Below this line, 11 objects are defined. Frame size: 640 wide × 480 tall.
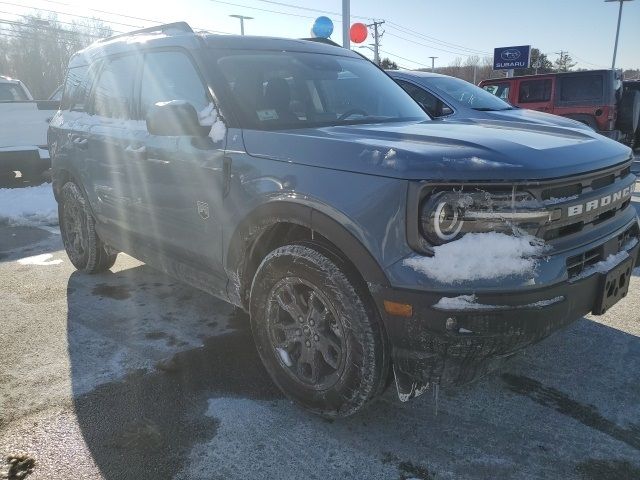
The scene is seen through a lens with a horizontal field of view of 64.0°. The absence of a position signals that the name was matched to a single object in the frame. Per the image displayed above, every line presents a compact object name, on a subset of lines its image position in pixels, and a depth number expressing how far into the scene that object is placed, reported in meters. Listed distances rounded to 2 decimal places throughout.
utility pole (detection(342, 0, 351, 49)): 10.28
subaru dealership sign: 21.39
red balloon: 10.55
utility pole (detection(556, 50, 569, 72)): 57.16
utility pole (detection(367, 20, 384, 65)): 46.53
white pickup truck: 9.11
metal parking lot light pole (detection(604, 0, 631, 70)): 35.47
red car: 10.79
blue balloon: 7.99
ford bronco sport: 2.00
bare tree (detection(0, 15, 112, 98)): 42.41
